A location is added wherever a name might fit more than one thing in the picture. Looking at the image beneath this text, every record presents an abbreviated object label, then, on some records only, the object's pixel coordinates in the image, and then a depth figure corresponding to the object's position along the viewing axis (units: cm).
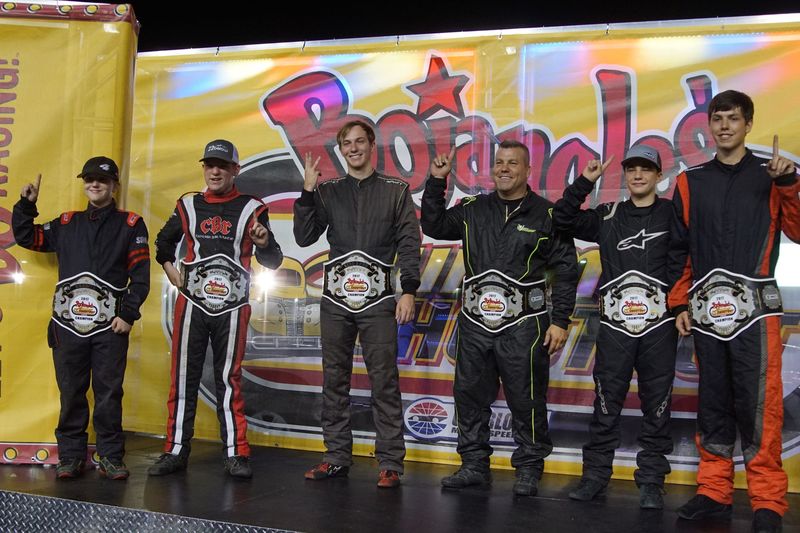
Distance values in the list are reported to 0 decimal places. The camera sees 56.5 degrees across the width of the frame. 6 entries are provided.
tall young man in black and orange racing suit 282
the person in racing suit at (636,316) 314
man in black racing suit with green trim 330
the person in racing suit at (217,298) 347
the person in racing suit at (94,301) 335
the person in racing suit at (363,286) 340
